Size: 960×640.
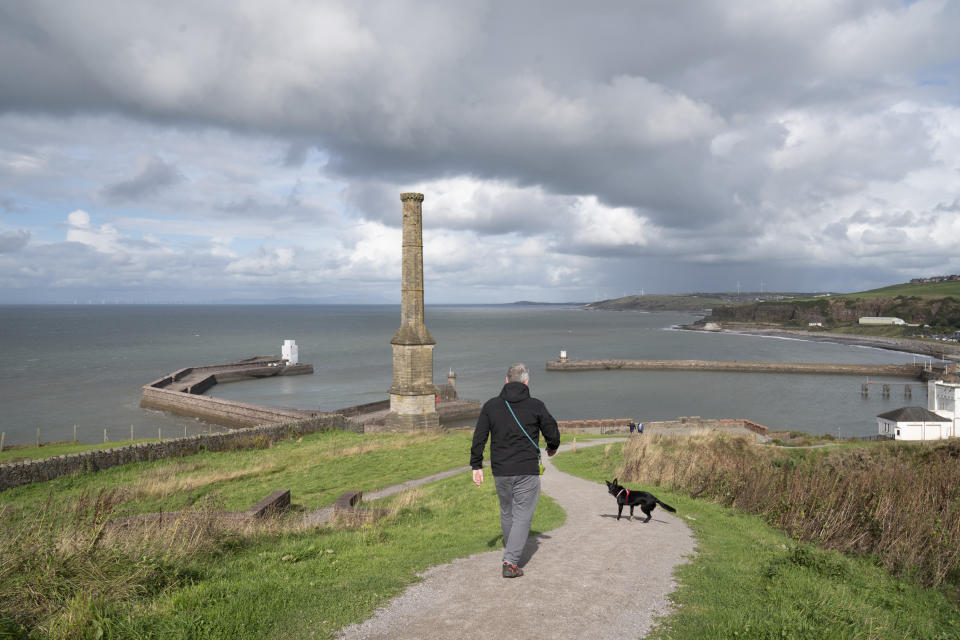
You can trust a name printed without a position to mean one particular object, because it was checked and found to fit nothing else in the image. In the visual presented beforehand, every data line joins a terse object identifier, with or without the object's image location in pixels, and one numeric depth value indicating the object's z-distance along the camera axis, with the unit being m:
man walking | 5.71
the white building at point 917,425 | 34.69
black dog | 8.30
